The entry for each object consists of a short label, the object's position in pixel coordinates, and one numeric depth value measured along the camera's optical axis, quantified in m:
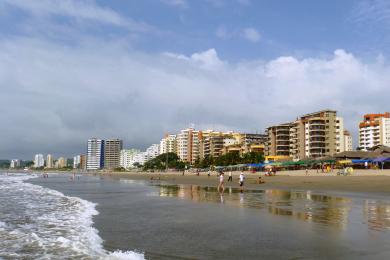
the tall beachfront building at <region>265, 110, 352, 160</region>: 119.19
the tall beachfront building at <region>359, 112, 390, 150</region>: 147.62
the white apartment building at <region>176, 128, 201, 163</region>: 193.75
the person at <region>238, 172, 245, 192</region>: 36.12
